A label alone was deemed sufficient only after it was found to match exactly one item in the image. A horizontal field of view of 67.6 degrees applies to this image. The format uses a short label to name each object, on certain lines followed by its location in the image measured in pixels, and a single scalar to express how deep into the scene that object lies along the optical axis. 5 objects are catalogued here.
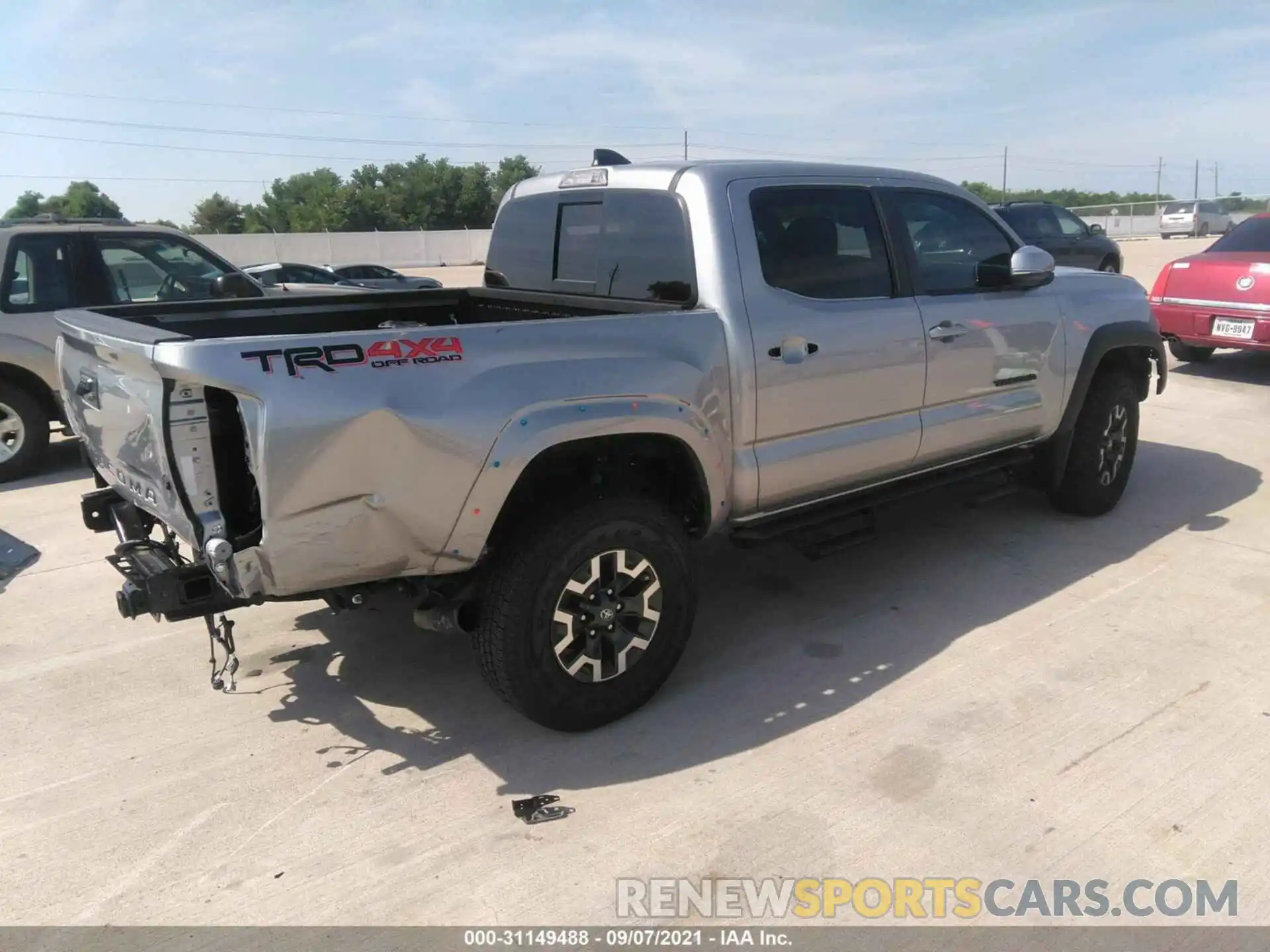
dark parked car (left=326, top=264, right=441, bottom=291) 19.84
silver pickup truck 2.79
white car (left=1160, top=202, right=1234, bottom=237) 37.16
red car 8.87
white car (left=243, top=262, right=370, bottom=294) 17.30
